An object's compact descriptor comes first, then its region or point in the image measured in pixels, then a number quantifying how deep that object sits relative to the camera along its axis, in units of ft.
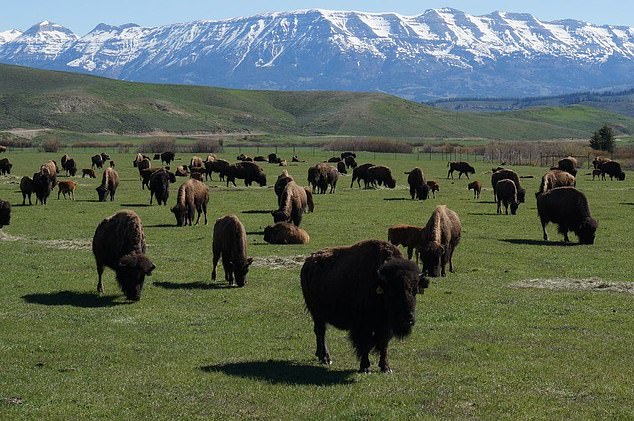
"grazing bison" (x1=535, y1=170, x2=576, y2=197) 144.97
